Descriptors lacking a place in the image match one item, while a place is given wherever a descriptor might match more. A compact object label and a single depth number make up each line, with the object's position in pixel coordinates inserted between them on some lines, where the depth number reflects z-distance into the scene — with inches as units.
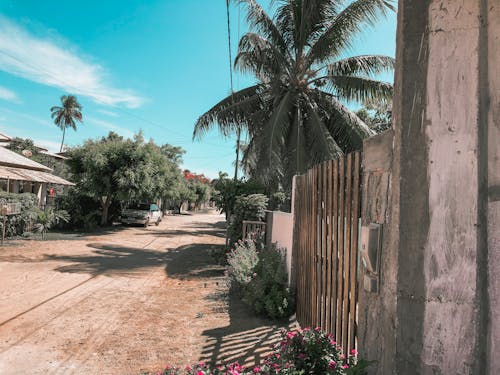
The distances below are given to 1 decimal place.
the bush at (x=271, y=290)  199.5
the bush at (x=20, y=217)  537.3
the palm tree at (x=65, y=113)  2598.4
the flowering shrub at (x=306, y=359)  93.4
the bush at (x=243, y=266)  248.3
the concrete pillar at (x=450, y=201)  75.2
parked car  866.8
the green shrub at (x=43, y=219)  581.3
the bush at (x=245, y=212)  377.7
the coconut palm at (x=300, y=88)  439.5
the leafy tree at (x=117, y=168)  729.6
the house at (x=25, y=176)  617.4
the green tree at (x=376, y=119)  847.5
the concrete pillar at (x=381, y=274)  79.9
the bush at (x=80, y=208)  745.0
